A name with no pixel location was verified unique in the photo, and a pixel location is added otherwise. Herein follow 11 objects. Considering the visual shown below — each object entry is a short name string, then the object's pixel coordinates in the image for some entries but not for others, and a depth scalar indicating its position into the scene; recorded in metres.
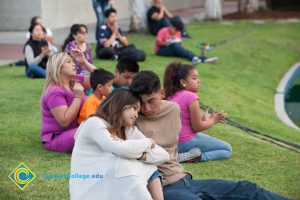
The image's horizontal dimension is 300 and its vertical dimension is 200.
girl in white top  4.97
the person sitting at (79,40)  11.26
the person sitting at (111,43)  14.55
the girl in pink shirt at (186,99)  7.25
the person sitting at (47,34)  12.91
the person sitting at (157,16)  19.56
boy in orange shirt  7.35
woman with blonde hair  7.38
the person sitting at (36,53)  12.20
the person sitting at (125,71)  7.49
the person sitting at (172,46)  15.73
